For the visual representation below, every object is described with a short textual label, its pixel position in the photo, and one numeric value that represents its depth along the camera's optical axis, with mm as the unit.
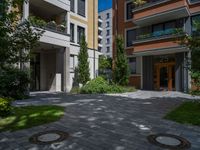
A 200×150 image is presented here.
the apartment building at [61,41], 12559
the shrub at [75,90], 13064
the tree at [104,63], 36975
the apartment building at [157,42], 13178
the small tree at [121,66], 14557
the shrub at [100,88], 12714
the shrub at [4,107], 5416
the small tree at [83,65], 14627
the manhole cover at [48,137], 3791
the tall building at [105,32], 54854
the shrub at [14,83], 8873
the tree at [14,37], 4171
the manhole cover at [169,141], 3602
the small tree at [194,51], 6548
